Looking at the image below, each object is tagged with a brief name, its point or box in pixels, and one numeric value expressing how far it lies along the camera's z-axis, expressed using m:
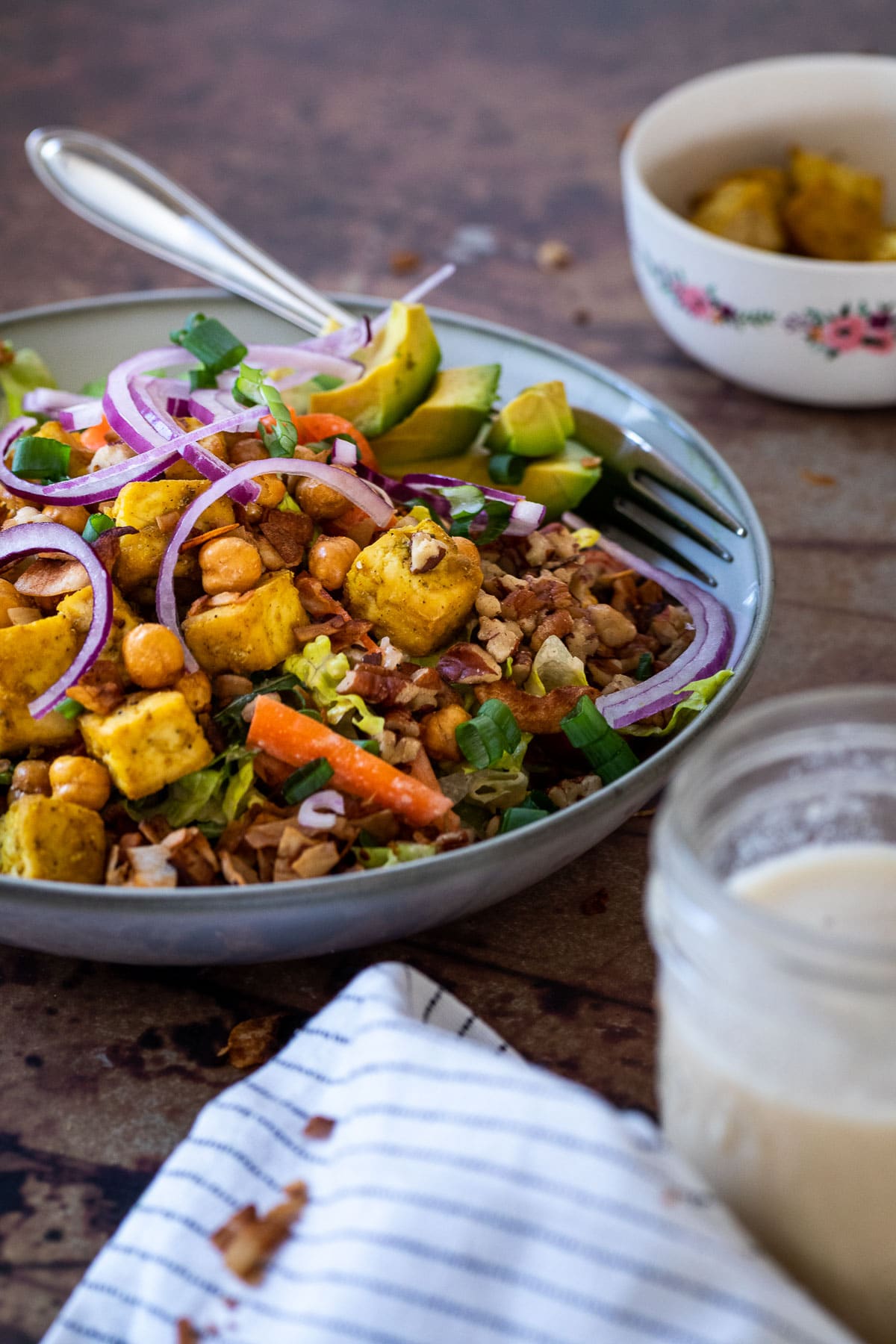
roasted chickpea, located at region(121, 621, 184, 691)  0.46
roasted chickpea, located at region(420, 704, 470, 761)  0.47
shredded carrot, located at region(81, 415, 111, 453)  0.52
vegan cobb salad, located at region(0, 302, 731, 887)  0.45
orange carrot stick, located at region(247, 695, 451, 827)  0.46
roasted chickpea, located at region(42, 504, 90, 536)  0.49
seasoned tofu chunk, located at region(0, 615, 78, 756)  0.46
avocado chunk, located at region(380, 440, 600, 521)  0.54
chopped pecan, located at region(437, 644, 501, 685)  0.48
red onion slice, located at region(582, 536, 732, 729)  0.48
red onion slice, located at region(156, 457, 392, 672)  0.47
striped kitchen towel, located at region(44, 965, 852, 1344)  0.37
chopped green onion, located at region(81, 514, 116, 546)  0.48
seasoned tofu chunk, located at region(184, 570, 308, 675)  0.47
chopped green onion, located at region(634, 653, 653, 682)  0.50
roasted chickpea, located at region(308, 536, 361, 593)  0.48
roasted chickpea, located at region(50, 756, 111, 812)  0.45
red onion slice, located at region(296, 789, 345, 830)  0.45
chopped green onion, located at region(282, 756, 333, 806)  0.45
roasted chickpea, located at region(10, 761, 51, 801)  0.46
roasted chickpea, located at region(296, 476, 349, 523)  0.49
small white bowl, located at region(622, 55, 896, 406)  0.60
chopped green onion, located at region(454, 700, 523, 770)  0.47
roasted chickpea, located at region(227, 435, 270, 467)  0.50
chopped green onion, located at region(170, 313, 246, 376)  0.53
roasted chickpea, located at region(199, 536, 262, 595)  0.47
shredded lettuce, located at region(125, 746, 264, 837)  0.46
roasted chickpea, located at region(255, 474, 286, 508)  0.49
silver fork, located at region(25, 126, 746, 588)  0.55
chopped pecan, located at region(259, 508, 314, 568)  0.49
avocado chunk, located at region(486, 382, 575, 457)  0.54
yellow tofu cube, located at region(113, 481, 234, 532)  0.48
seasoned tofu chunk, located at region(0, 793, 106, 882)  0.44
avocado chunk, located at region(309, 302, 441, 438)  0.54
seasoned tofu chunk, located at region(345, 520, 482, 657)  0.48
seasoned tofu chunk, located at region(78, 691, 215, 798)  0.45
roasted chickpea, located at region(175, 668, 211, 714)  0.46
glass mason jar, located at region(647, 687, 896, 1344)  0.37
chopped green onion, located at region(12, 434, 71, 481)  0.50
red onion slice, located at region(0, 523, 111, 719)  0.46
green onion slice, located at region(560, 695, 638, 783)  0.47
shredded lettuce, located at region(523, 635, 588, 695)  0.49
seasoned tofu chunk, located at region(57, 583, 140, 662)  0.47
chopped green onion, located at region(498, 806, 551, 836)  0.46
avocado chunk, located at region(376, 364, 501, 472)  0.54
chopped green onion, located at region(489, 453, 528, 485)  0.54
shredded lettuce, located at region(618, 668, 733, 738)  0.48
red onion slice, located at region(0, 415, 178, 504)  0.49
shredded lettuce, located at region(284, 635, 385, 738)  0.46
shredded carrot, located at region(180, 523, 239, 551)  0.48
